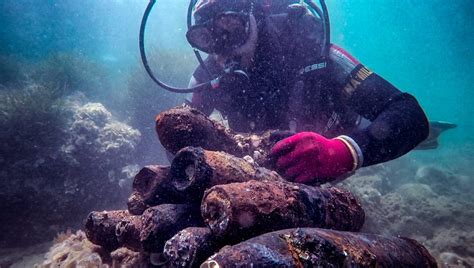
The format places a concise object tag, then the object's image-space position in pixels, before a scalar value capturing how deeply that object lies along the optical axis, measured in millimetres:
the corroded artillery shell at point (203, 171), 491
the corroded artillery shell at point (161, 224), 459
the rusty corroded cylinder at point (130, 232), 515
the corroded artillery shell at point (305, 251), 301
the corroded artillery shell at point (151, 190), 563
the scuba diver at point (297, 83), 818
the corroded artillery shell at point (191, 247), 373
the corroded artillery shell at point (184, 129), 597
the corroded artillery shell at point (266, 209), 389
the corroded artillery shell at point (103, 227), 567
